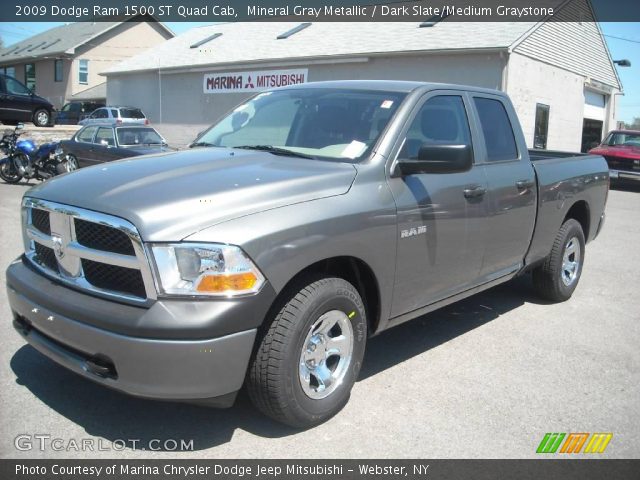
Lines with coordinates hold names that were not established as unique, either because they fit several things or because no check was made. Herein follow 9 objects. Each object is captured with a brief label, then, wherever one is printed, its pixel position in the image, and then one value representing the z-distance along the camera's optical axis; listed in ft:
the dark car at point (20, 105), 73.51
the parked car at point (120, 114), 90.94
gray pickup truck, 9.21
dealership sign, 75.46
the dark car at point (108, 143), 43.93
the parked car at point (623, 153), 59.98
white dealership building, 61.98
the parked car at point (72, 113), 111.86
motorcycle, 44.37
